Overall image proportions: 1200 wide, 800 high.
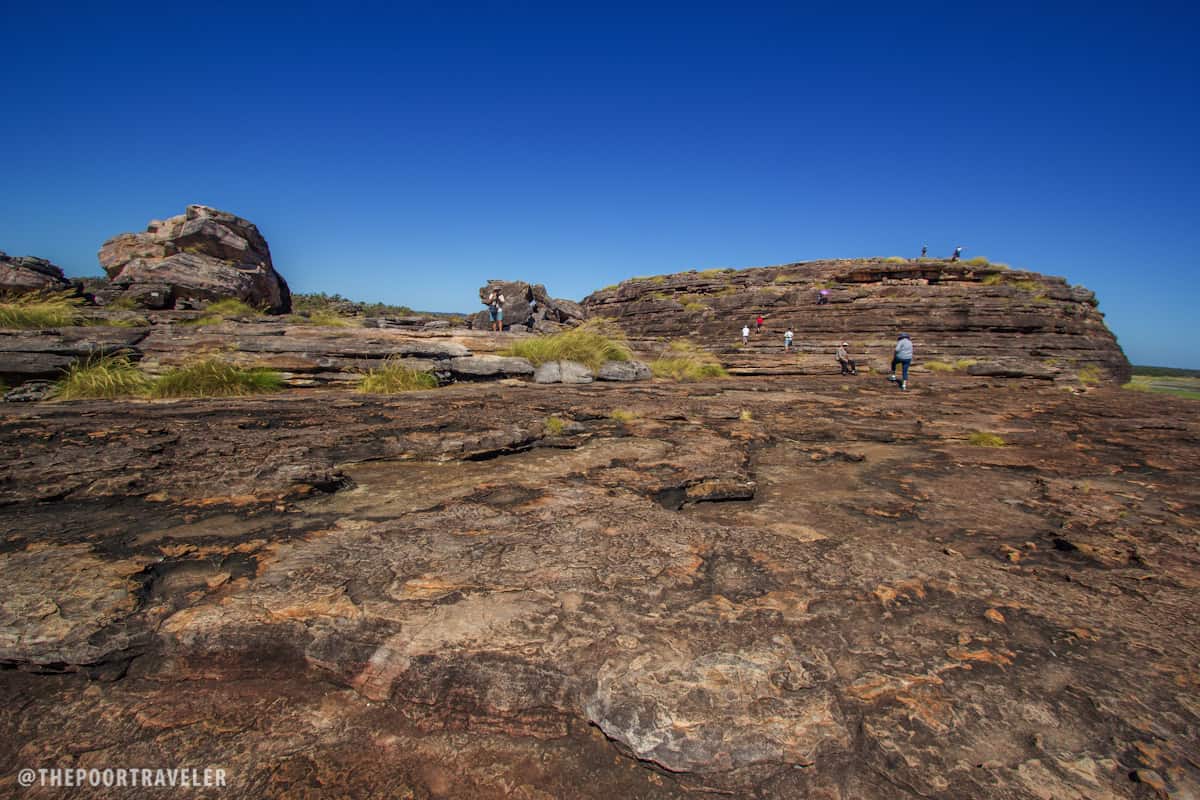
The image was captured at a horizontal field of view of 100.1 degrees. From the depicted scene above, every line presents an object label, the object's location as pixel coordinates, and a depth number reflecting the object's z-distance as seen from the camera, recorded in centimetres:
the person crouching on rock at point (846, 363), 1286
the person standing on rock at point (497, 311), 1728
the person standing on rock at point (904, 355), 997
